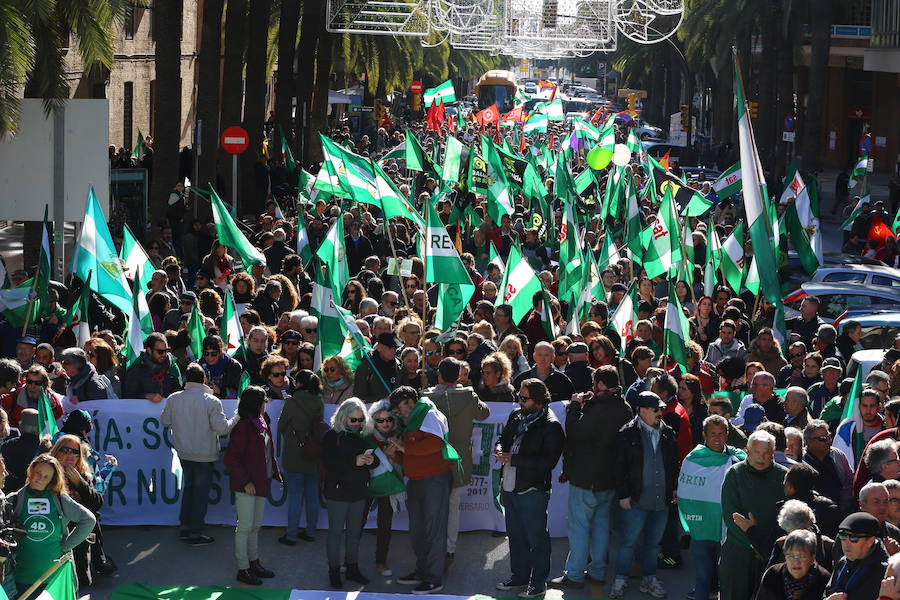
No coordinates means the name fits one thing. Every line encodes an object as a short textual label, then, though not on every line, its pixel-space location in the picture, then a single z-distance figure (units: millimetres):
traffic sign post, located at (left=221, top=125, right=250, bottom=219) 26156
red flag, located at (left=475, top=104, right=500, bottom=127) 37459
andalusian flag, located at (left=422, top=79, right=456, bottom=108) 39312
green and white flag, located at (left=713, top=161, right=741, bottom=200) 24797
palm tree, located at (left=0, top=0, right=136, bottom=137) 16953
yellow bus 84188
